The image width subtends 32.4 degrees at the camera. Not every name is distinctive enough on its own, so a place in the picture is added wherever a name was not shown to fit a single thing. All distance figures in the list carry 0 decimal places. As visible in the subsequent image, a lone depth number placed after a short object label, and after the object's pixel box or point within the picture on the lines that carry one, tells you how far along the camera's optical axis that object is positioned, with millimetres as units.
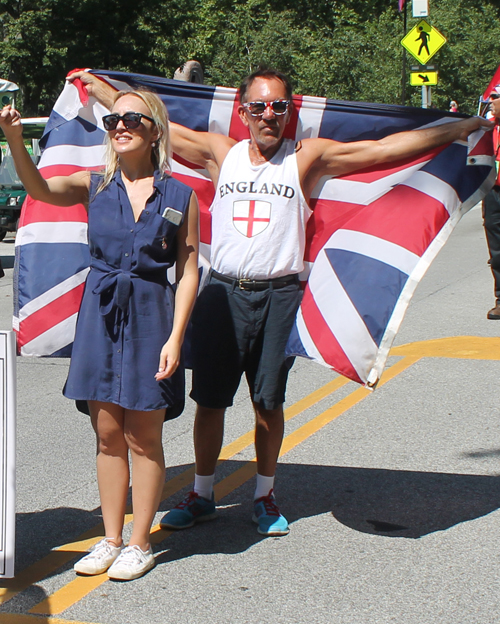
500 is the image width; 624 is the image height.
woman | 3400
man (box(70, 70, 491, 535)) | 3768
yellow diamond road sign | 19453
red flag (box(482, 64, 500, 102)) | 5481
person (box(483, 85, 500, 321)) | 9578
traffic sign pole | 20531
